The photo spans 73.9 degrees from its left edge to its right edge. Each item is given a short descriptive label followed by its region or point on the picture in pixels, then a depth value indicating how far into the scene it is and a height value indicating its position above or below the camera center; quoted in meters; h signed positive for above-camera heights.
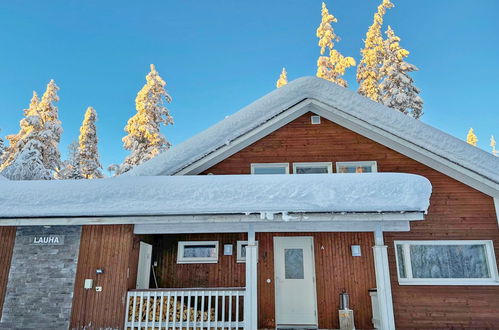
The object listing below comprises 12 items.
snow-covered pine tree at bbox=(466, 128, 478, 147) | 42.44 +15.83
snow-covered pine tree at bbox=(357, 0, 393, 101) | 19.05 +11.51
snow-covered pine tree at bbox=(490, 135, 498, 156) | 55.58 +19.88
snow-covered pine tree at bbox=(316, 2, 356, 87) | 19.77 +12.00
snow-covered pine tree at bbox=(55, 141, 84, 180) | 22.19 +7.61
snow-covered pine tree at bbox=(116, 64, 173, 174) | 19.33 +8.17
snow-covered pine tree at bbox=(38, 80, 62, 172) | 21.44 +8.72
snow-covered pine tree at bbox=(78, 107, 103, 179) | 25.38 +8.57
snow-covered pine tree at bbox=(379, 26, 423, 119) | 16.91 +9.11
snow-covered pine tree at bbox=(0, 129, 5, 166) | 17.14 +5.95
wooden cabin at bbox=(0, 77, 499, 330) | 6.14 +0.68
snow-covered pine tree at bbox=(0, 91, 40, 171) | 21.41 +8.79
